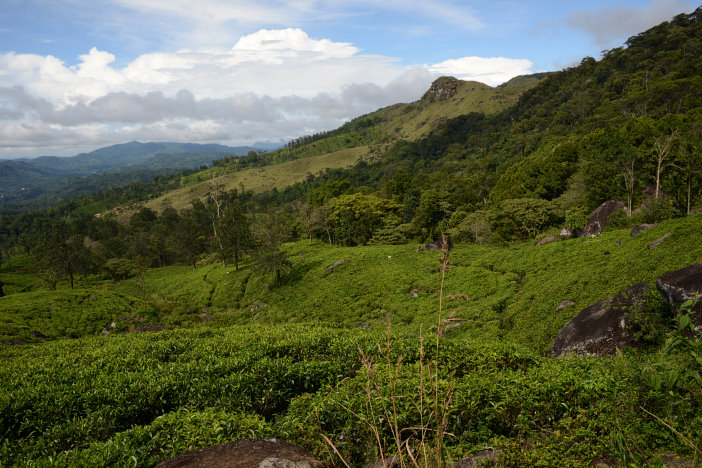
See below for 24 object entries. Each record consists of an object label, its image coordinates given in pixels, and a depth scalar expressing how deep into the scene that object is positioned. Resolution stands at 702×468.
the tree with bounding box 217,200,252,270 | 51.56
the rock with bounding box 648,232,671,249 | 19.00
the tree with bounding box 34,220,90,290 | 56.41
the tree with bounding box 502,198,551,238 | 47.88
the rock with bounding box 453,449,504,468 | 4.83
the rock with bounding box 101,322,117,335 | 29.30
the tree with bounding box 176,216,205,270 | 71.75
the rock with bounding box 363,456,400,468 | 4.87
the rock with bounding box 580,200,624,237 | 35.28
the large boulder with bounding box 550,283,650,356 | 11.31
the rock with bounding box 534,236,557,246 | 34.08
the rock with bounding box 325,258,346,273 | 39.71
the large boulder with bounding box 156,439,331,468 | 4.80
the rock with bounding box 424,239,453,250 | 39.91
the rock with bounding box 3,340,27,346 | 20.03
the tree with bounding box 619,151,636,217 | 35.79
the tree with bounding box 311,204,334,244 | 64.94
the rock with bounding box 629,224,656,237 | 24.29
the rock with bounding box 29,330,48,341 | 25.06
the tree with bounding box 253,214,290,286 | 39.06
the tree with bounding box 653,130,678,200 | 35.03
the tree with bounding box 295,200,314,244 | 64.00
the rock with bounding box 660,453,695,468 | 3.83
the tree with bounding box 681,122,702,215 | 34.03
